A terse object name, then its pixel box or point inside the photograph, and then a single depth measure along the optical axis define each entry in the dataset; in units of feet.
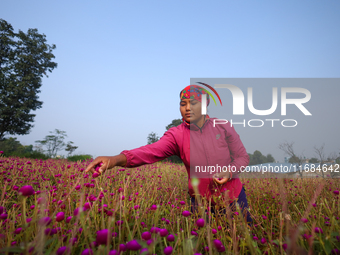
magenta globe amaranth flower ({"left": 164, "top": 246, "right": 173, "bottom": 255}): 2.75
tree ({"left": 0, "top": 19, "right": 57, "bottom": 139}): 66.44
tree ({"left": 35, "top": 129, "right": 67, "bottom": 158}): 143.43
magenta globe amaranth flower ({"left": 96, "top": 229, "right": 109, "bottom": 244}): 2.63
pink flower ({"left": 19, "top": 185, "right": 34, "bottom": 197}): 2.83
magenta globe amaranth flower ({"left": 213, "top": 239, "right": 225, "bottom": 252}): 3.19
